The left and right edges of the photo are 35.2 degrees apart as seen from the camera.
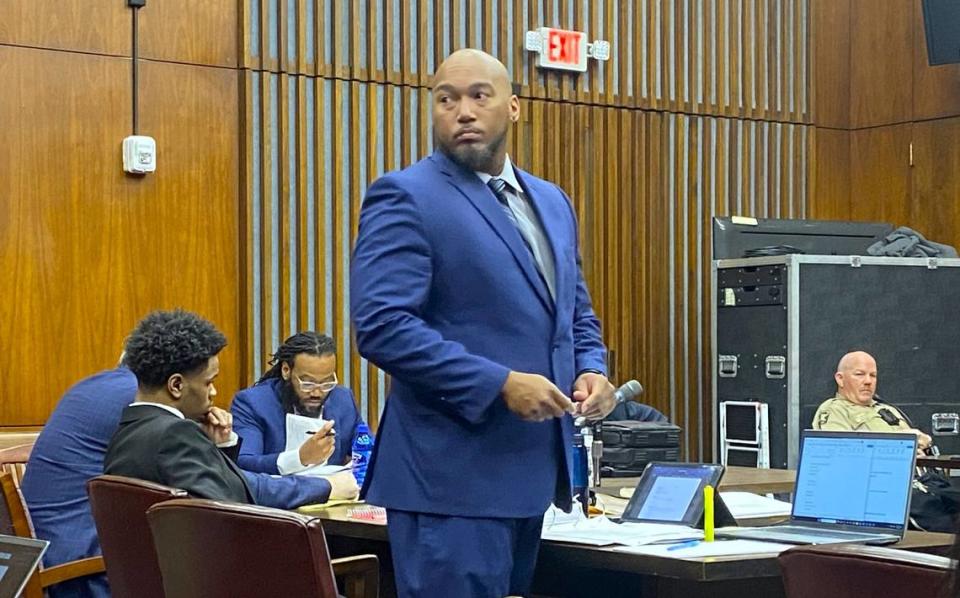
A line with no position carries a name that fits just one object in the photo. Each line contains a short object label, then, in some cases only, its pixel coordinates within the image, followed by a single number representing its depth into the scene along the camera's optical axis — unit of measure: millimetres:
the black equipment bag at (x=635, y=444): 5414
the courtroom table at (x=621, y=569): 2557
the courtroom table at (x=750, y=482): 4137
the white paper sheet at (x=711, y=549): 2625
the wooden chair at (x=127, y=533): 2770
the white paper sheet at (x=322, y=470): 4133
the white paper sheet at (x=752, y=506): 3389
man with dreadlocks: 4855
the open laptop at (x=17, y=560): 2074
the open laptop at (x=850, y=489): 2969
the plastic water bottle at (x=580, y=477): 3354
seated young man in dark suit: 3119
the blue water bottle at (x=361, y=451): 4082
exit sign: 7539
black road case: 7246
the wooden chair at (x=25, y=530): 3504
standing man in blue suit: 2496
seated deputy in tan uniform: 6566
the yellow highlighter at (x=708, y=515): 2879
